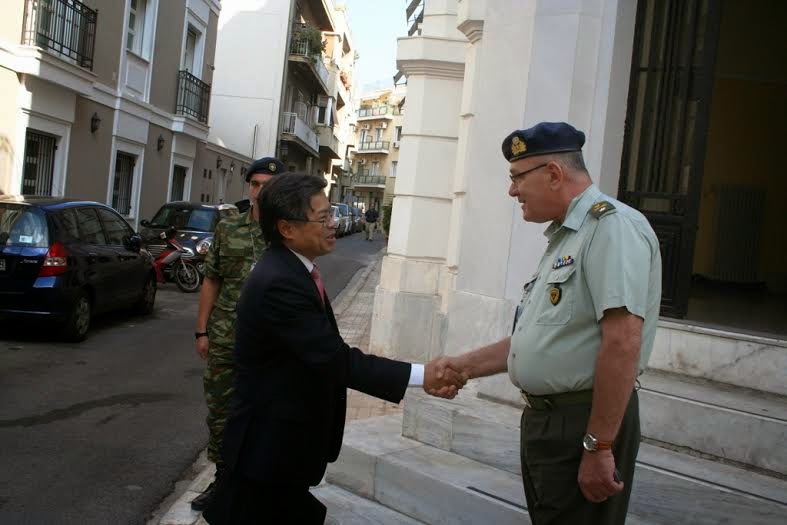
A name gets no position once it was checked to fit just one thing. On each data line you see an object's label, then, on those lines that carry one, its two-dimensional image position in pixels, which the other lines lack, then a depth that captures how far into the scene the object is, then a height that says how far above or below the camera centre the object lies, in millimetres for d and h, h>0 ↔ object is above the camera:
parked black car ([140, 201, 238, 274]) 14938 -213
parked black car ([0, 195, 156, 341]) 8531 -707
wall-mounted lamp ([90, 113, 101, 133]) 16919 +1824
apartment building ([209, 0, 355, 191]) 33062 +6526
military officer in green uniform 2377 -251
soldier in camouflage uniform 4234 -441
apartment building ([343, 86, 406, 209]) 88625 +9996
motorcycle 14516 -1007
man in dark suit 2650 -523
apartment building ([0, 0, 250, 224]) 14148 +2391
